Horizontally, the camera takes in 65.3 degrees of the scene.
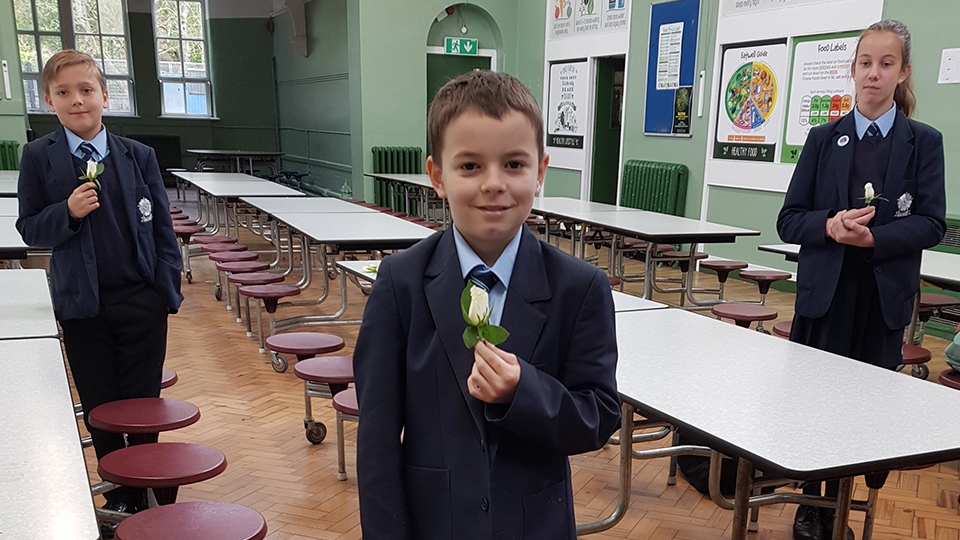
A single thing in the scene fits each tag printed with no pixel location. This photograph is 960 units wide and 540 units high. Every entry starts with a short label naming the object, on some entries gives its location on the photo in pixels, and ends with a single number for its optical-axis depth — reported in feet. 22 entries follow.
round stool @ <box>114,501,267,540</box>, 4.94
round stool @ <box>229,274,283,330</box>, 15.67
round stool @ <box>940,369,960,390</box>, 8.89
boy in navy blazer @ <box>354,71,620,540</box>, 3.43
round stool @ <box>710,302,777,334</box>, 12.41
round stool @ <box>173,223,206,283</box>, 21.03
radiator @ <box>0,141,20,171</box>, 30.30
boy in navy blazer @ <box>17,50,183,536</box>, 7.23
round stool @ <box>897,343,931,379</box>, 10.72
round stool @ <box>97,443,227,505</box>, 5.92
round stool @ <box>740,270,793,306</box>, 16.20
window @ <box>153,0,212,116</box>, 49.83
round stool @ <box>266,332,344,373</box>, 10.57
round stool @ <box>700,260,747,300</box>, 17.37
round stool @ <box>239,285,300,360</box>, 14.70
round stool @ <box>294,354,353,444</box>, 9.20
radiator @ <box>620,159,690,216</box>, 25.77
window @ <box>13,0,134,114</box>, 46.44
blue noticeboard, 25.18
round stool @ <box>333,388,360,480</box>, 8.20
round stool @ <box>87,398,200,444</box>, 7.00
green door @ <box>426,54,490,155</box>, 36.60
